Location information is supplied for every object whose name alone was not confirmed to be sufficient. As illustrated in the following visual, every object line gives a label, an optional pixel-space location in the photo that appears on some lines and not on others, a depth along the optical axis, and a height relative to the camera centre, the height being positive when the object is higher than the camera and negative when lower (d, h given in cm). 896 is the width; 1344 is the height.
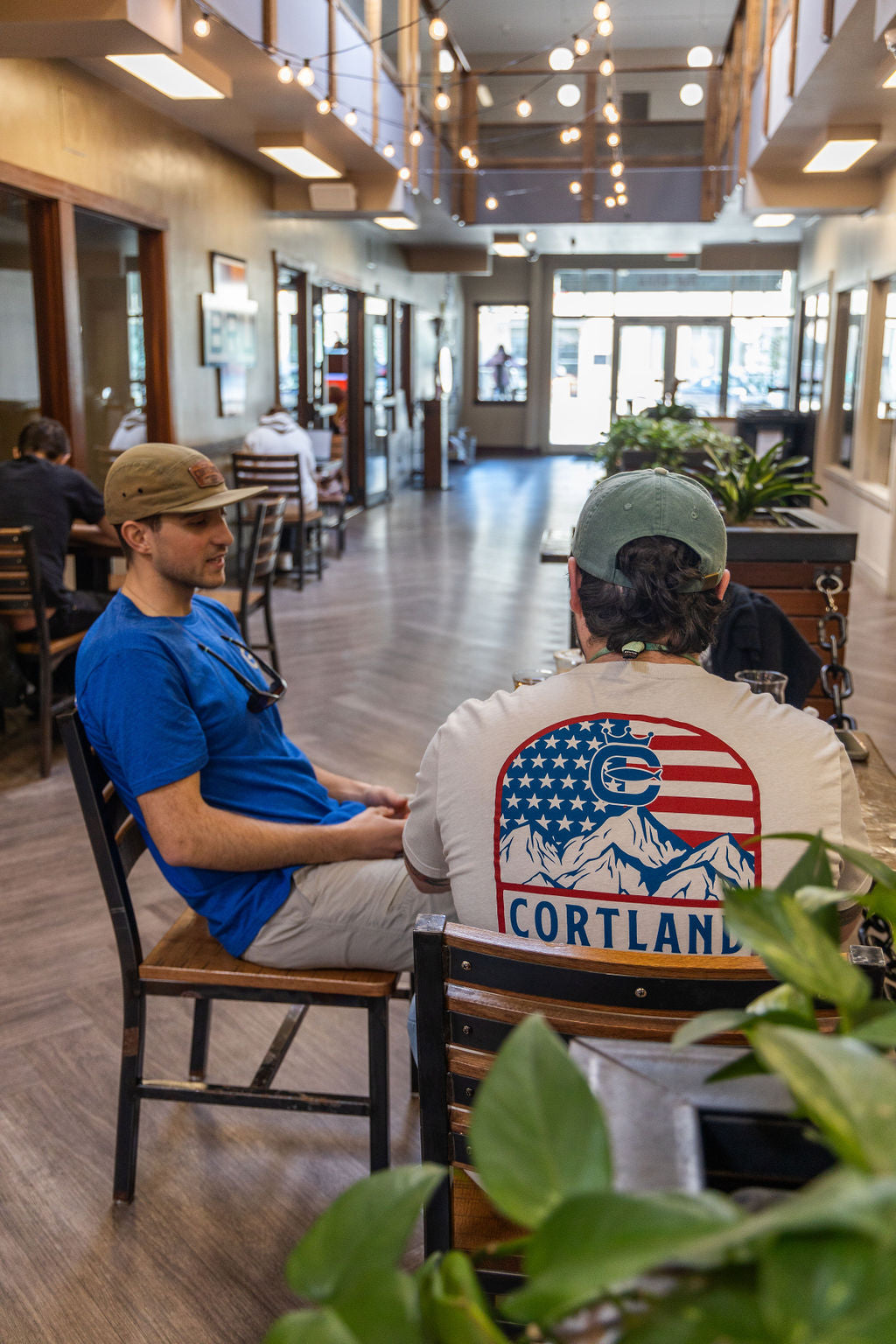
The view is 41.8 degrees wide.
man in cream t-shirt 133 -44
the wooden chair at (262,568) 538 -77
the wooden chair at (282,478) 830 -54
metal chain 269 -60
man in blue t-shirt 190 -62
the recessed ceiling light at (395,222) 1039 +160
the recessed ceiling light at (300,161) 805 +169
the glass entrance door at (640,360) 2083 +74
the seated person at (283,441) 875 -30
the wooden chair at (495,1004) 112 -58
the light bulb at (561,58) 777 +225
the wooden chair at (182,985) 196 -97
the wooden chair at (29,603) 433 -76
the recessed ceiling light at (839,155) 764 +168
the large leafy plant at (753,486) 435 -30
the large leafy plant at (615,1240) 35 -27
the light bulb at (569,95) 1133 +296
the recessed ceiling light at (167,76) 569 +161
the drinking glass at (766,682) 202 -48
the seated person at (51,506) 473 -43
